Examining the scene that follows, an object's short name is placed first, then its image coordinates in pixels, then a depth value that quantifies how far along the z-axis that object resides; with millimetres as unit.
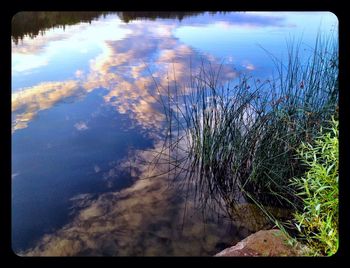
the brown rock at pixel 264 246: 1797
